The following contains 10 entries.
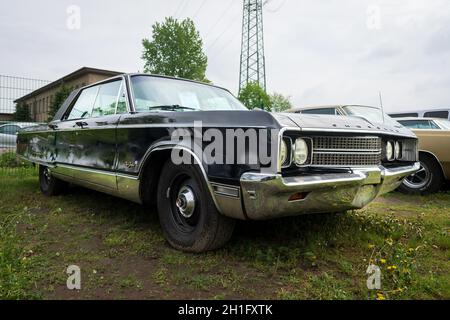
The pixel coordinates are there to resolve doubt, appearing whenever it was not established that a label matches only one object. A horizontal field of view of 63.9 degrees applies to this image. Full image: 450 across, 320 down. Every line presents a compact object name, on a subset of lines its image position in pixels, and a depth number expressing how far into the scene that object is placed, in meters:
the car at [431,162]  5.66
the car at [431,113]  9.38
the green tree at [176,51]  32.88
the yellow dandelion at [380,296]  2.18
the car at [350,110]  6.05
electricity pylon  31.06
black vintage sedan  2.37
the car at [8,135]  9.85
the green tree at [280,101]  54.61
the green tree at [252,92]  32.02
